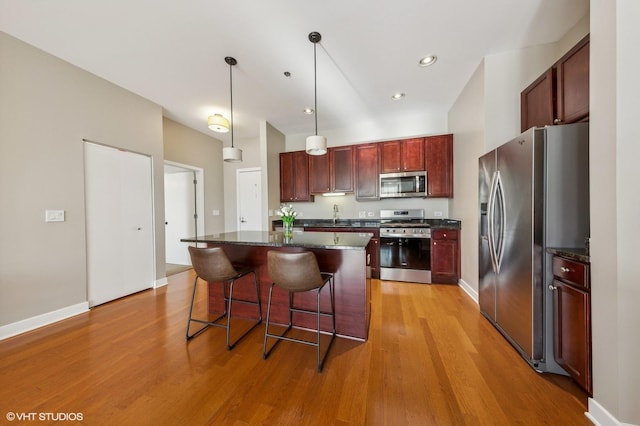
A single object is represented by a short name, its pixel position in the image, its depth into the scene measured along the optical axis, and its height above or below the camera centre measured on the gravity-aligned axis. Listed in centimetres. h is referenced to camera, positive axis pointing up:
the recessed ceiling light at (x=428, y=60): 250 +172
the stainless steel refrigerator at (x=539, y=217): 153 -7
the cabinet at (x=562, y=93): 173 +103
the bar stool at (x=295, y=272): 164 -48
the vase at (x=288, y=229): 247 -22
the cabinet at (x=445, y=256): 336 -73
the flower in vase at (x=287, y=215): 249 -5
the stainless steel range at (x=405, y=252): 344 -69
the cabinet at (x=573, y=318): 129 -71
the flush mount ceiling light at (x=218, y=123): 302 +123
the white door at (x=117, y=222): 275 -13
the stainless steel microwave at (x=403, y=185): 380 +44
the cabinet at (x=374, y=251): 368 -70
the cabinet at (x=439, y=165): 367 +74
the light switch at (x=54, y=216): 235 -3
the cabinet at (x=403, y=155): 382 +95
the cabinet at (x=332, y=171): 423 +77
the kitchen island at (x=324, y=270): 198 -58
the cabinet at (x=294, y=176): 452 +71
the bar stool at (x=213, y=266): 189 -48
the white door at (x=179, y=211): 468 +2
